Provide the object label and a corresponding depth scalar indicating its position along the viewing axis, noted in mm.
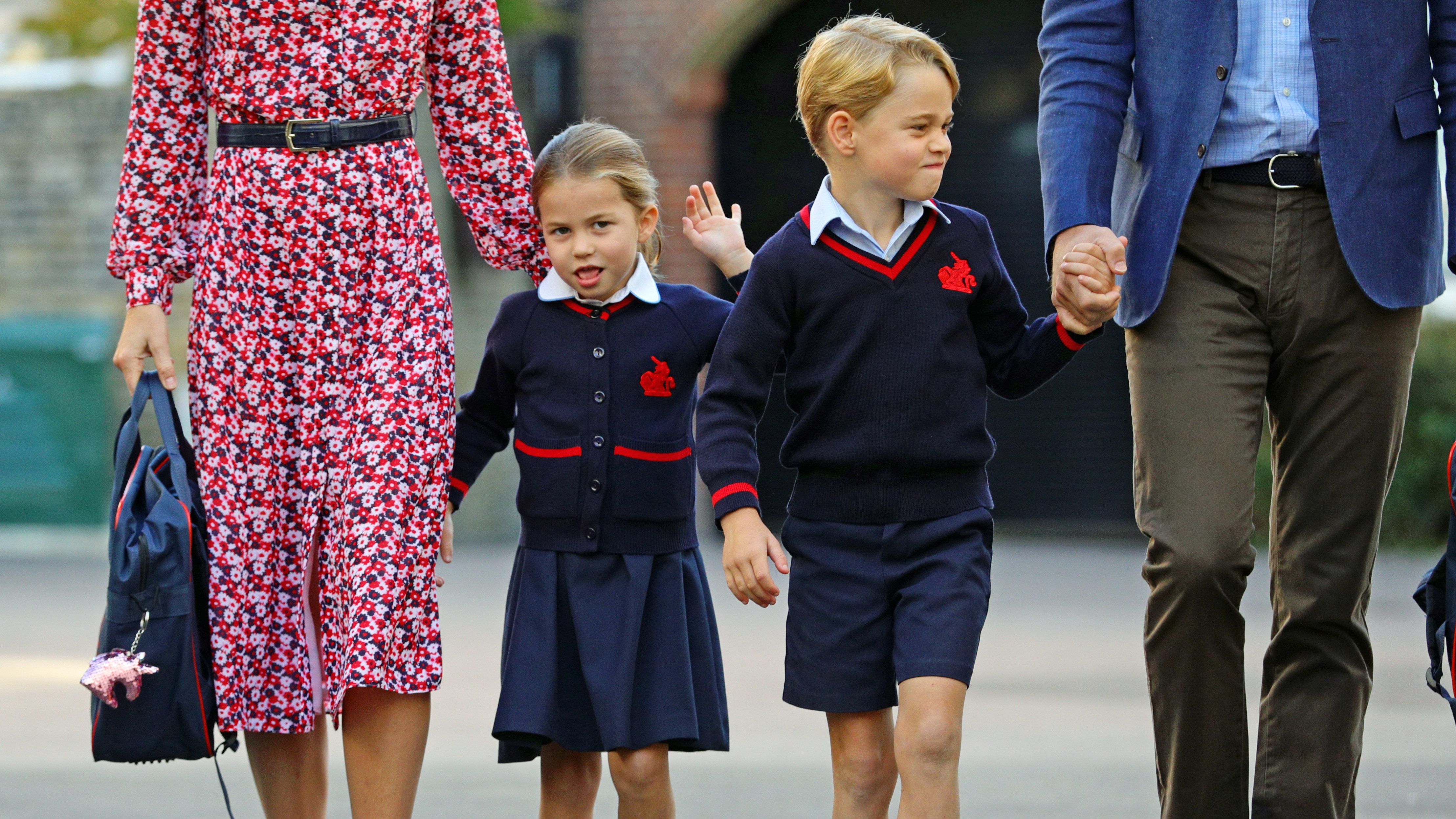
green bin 23016
